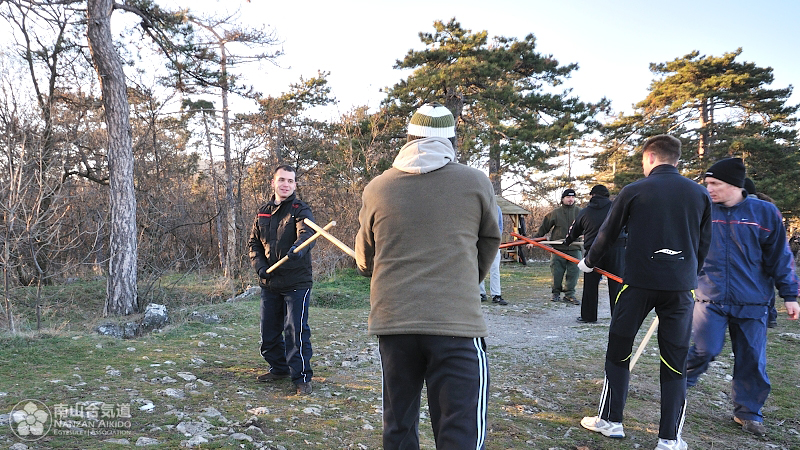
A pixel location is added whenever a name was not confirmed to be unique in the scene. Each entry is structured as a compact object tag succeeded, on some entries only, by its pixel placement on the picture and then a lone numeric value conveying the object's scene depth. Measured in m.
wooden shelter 19.59
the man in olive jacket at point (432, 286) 2.12
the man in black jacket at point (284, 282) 4.36
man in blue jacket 3.93
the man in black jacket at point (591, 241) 7.07
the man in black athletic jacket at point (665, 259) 3.33
